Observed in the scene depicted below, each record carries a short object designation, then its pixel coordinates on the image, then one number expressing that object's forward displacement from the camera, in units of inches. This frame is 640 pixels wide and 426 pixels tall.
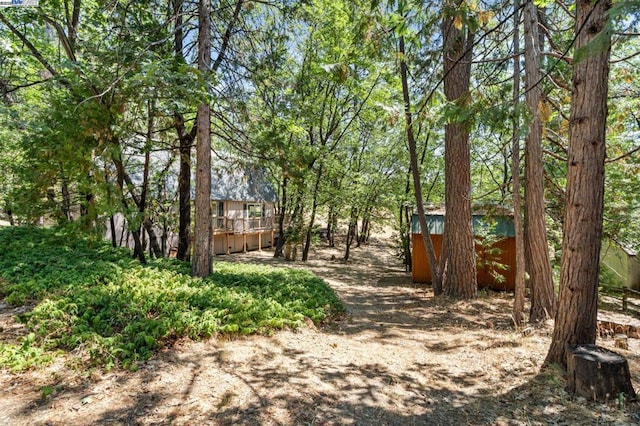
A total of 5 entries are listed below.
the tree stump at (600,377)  109.3
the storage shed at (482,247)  354.6
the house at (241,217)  681.6
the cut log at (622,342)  161.3
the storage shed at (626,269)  451.8
